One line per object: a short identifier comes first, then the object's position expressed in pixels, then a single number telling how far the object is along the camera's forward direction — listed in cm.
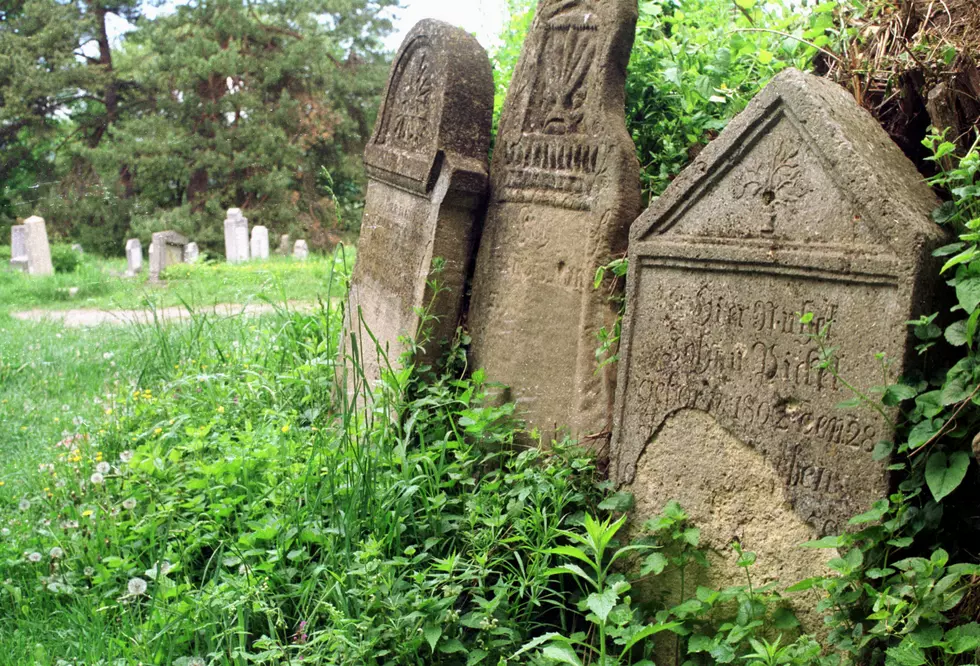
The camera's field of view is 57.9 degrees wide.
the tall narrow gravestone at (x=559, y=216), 306
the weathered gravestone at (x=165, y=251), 1298
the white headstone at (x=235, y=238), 1602
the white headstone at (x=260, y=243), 1636
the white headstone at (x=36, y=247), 1360
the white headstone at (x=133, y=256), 1406
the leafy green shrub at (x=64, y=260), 1459
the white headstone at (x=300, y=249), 1658
